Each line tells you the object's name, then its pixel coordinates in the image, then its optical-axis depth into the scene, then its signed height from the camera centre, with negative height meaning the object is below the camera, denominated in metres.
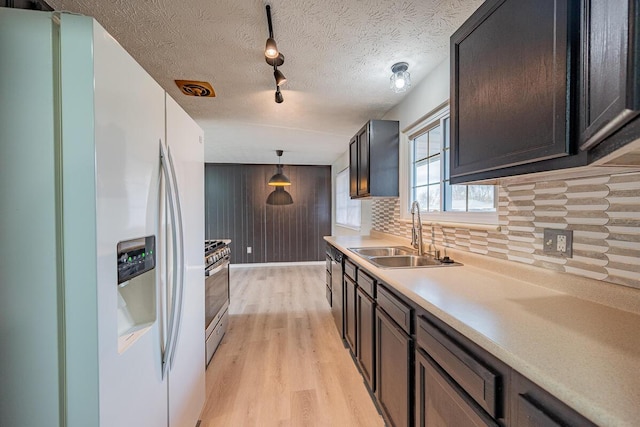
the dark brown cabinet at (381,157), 2.57 +0.53
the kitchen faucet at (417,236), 2.00 -0.22
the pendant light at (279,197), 5.82 +0.29
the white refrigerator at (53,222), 0.68 -0.03
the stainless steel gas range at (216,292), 2.04 -0.75
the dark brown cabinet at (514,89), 0.72 +0.41
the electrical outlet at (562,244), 1.05 -0.15
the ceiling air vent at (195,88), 2.13 +1.06
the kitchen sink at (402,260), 1.91 -0.40
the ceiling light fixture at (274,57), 1.39 +0.92
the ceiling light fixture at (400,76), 1.87 +1.00
